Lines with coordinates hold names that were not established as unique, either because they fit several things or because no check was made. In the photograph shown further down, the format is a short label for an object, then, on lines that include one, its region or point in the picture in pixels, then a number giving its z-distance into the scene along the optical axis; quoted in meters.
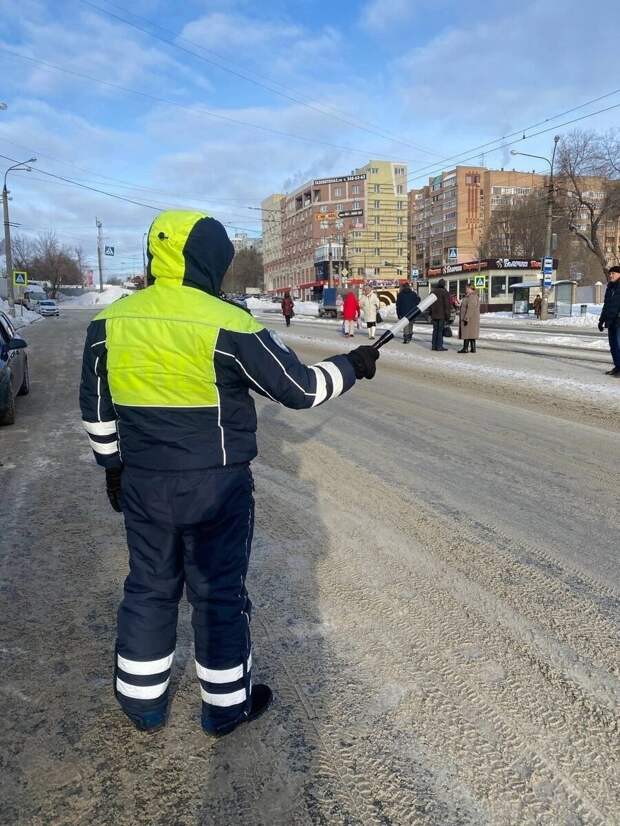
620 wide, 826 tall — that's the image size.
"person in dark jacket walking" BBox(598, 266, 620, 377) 10.37
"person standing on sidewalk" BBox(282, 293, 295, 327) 28.45
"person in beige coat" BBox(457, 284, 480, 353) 14.18
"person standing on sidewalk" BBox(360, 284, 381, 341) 19.69
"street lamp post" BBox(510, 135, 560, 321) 30.52
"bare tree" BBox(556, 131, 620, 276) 40.38
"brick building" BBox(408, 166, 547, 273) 109.31
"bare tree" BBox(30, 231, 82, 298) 90.44
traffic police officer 2.06
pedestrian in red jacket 20.86
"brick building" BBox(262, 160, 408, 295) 102.00
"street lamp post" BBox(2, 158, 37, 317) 38.91
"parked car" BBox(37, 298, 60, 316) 48.44
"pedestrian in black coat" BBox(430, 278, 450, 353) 14.55
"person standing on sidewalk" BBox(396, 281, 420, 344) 16.36
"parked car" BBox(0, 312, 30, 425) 7.63
